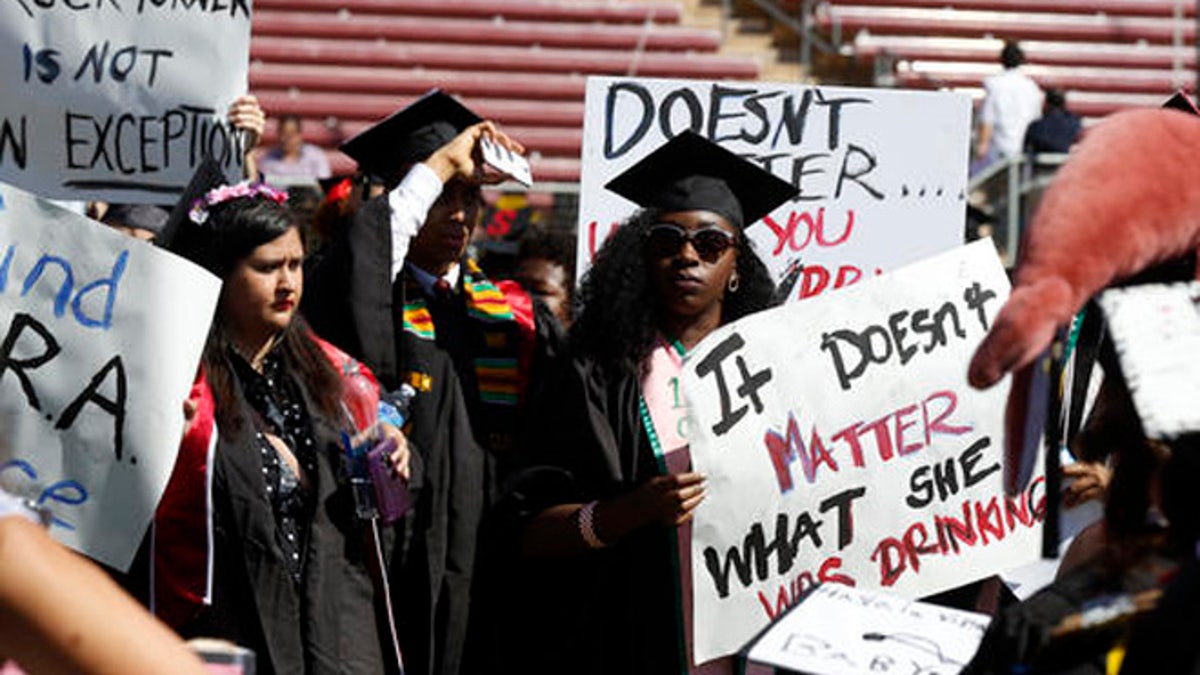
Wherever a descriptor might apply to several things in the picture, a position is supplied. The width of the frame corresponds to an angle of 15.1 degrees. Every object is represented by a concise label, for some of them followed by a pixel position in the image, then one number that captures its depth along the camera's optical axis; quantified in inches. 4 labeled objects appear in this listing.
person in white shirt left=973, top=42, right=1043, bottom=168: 1109.7
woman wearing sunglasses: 337.6
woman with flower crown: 322.0
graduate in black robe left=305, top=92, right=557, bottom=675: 367.8
